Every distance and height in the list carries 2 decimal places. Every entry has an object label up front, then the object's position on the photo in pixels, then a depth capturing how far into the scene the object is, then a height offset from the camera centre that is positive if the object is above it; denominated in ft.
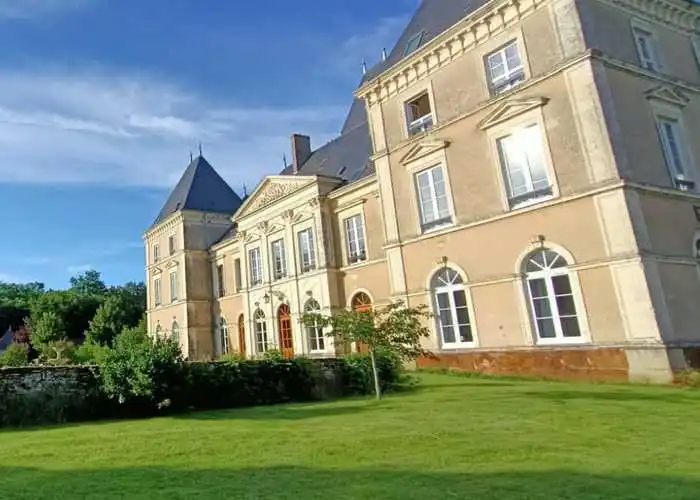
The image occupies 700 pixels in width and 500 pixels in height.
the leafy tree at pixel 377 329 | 35.76 +1.23
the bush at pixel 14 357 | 70.02 +4.96
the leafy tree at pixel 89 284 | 244.01 +46.75
